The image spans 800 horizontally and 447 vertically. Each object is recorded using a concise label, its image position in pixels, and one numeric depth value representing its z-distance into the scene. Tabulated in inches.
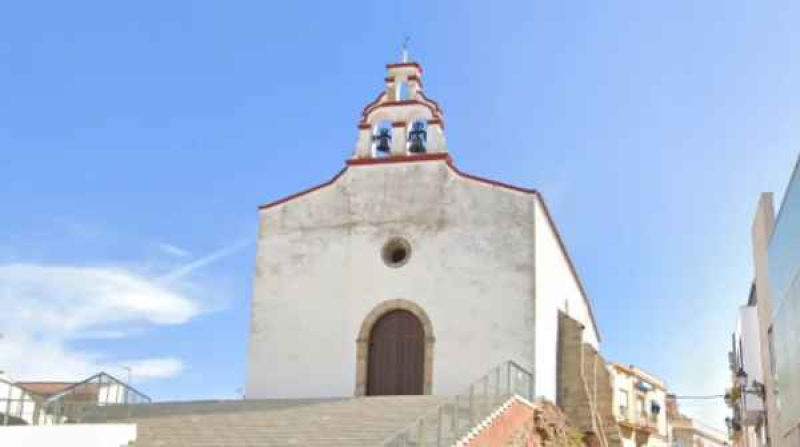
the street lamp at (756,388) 890.9
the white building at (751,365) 938.7
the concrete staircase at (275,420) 695.7
